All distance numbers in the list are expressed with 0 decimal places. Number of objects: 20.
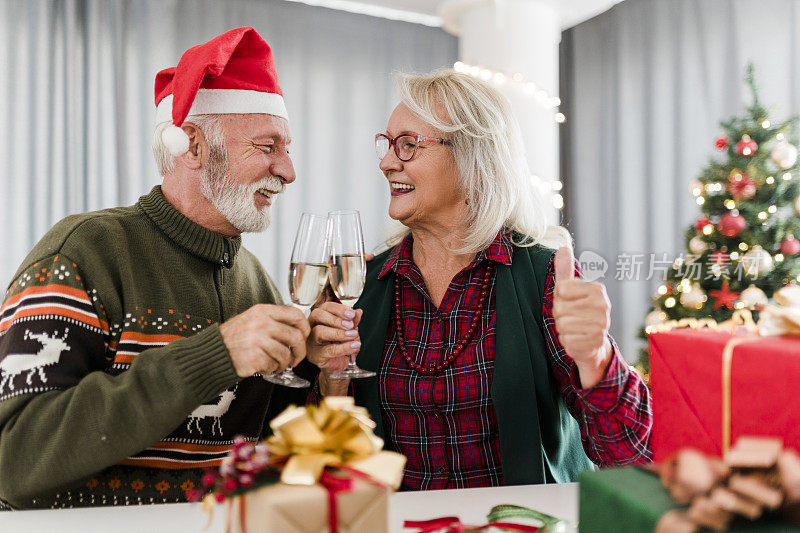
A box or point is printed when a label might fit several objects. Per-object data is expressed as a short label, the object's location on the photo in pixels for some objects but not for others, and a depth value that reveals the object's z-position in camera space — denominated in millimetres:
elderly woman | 1261
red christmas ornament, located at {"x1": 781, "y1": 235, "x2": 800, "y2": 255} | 3186
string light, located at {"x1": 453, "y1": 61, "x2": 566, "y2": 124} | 4102
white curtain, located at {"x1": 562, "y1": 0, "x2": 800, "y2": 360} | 3926
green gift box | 530
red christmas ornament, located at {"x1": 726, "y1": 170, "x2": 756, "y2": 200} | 3271
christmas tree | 3232
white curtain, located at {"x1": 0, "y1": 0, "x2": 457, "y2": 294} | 3867
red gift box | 674
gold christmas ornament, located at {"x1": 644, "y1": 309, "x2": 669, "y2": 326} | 3545
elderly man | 1051
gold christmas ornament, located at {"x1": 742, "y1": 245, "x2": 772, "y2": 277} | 3188
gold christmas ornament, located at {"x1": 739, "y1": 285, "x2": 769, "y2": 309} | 3137
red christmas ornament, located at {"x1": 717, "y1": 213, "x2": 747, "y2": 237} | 3273
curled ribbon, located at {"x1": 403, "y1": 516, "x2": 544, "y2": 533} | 774
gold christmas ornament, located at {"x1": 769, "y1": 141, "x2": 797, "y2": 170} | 3199
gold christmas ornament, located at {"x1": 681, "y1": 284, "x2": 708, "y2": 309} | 3373
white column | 4133
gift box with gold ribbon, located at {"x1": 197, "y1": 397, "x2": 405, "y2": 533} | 601
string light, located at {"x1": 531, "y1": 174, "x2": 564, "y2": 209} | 4113
